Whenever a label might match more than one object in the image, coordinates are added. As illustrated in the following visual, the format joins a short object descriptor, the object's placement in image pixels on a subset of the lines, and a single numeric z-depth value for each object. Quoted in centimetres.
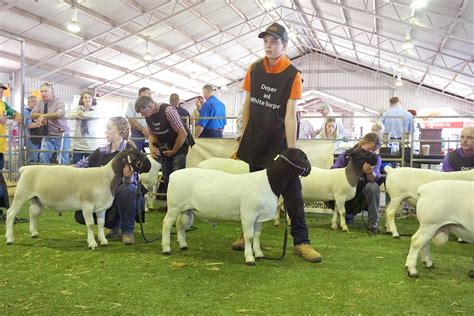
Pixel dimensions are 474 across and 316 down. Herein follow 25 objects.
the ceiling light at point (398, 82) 2630
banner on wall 2094
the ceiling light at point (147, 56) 2034
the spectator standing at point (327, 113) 908
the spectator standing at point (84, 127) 856
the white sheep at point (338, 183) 596
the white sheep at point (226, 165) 692
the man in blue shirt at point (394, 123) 925
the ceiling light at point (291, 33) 2125
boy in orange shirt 409
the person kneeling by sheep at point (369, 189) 596
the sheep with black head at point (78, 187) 453
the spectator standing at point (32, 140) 864
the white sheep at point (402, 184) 535
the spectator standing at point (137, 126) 769
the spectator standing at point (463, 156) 538
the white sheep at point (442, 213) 340
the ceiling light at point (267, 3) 1525
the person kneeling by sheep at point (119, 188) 489
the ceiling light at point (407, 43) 1491
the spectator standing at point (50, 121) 796
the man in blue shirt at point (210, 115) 841
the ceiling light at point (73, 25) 1432
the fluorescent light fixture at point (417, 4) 1220
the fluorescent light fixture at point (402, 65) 2108
